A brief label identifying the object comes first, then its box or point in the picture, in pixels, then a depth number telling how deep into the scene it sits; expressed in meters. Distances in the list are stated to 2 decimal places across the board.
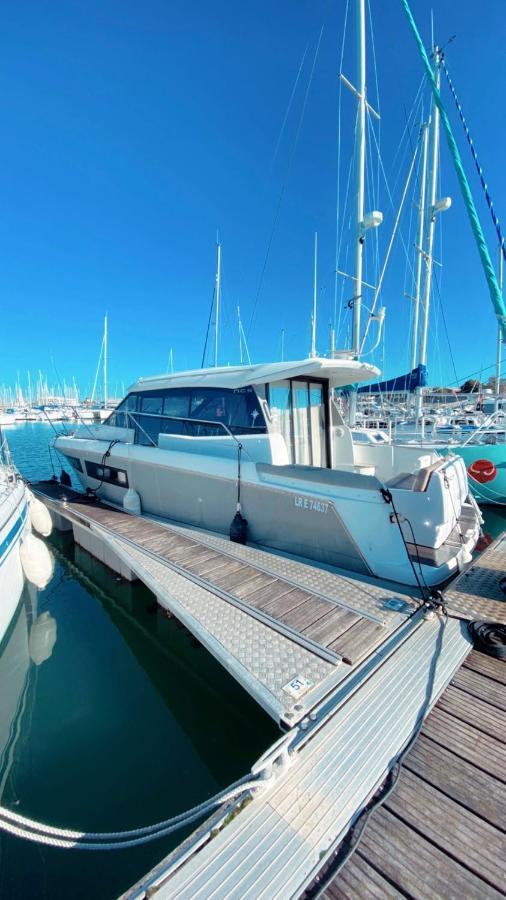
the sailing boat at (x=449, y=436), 9.86
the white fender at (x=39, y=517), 6.60
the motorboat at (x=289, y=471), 4.05
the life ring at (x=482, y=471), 9.71
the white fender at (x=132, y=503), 7.01
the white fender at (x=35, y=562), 5.13
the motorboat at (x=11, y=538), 4.07
